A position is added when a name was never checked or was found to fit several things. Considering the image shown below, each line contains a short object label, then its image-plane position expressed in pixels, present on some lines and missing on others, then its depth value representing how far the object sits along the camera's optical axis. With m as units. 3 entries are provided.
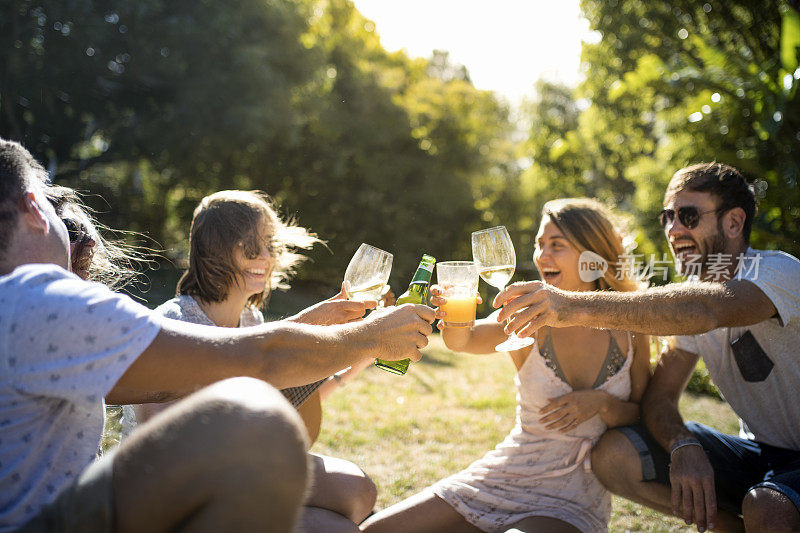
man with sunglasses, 2.83
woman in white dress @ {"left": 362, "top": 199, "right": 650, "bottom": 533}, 3.17
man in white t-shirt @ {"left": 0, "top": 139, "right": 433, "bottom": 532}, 1.47
